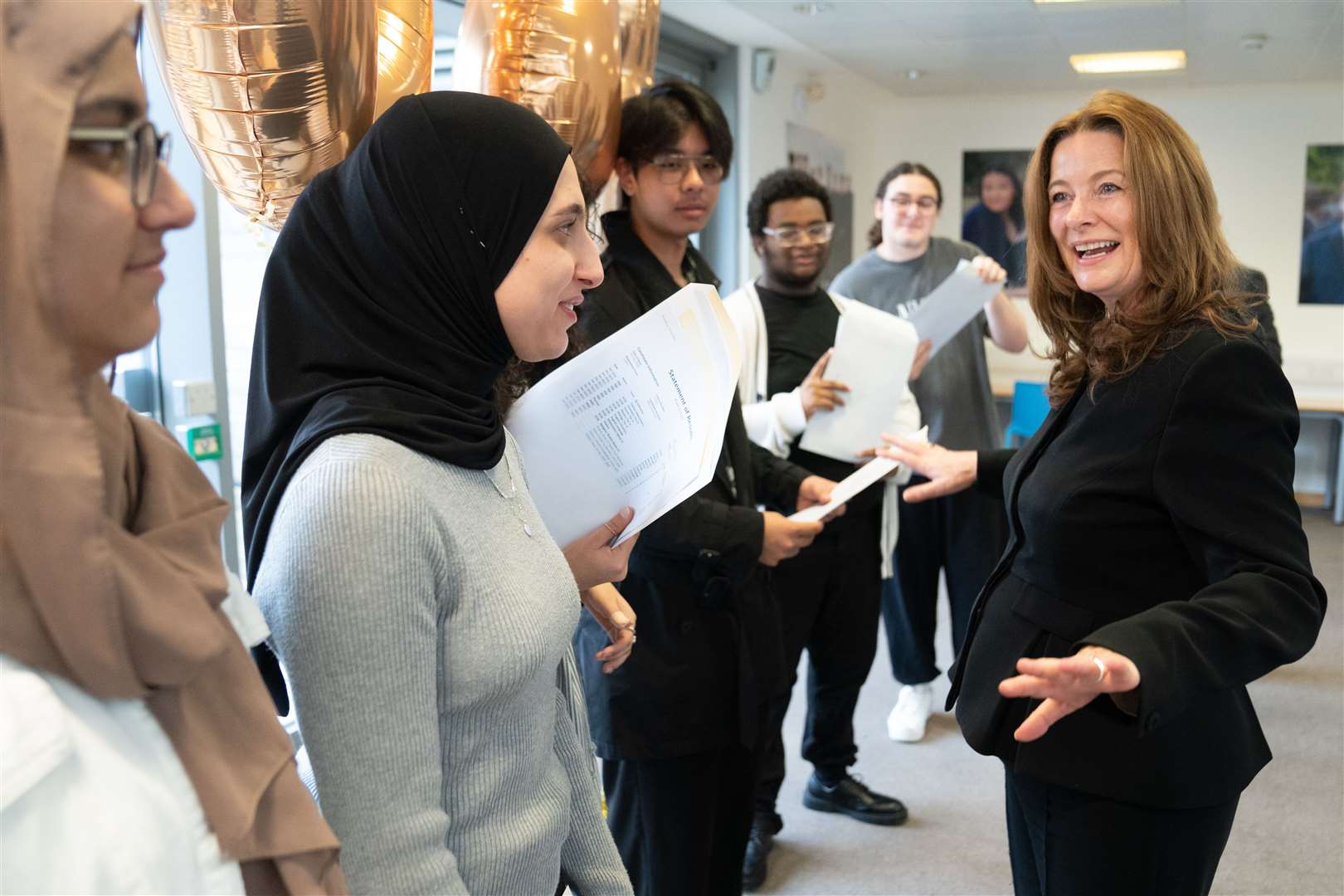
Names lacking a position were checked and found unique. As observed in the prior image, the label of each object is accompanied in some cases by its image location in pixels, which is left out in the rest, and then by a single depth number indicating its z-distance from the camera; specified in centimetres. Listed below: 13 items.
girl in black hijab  91
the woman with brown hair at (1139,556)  128
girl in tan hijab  60
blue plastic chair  642
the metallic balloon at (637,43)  227
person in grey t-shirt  340
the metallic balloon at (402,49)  163
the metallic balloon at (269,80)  132
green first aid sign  297
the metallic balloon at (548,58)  180
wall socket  292
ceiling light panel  650
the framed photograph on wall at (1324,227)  745
